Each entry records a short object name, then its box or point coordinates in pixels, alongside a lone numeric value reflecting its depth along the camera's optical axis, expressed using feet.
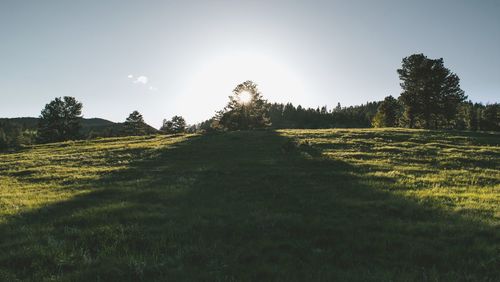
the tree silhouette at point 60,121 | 317.83
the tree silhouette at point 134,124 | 388.16
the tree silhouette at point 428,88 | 227.40
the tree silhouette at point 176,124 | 426.10
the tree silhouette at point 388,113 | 365.16
